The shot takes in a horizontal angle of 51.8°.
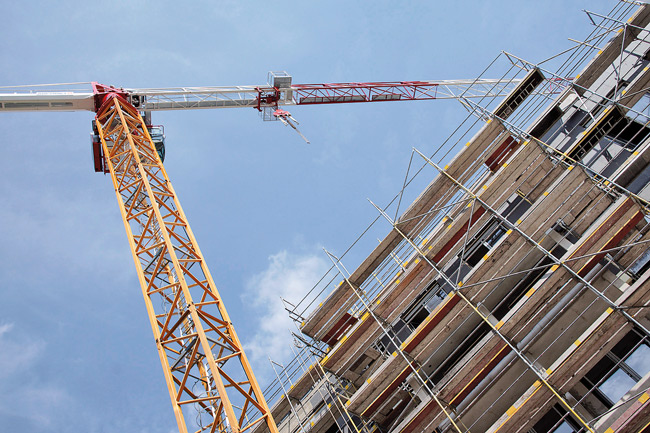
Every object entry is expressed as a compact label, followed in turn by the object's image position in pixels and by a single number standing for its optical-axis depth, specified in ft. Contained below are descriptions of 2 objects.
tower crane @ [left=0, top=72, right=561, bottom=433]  71.51
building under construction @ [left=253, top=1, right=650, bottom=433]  56.24
